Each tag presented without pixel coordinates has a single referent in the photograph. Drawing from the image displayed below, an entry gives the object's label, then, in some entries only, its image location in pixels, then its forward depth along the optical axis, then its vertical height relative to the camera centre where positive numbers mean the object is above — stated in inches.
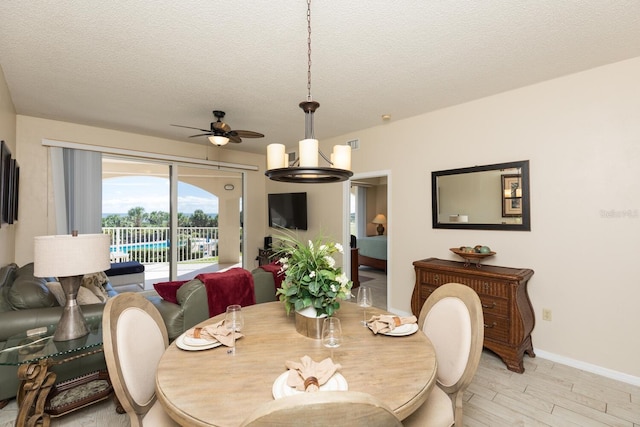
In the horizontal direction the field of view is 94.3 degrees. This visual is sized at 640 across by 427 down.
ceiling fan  127.4 +35.3
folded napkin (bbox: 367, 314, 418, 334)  60.8 -23.5
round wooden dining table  38.5 -24.9
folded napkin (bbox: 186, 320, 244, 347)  55.4 -23.5
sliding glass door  197.6 -1.9
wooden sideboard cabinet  102.1 -33.8
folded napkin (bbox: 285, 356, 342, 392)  40.1 -23.0
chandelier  60.7 +11.1
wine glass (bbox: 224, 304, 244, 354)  54.9 -19.9
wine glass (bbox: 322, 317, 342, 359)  51.8 -21.4
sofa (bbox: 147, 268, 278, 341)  89.3 -29.2
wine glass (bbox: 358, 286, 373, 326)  66.9 -19.6
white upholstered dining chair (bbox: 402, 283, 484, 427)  52.5 -27.2
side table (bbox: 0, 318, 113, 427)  66.7 -38.2
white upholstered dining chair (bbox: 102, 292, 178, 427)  48.1 -25.2
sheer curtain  154.6 +13.3
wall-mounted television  211.5 +2.0
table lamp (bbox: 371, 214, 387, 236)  326.0 -10.7
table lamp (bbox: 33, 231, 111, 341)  70.4 -12.1
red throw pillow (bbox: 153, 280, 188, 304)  96.9 -25.7
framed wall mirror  116.2 +6.2
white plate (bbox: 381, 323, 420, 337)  59.6 -24.2
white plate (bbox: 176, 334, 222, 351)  53.8 -24.5
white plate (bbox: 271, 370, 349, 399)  39.6 -24.0
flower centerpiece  58.0 -13.6
